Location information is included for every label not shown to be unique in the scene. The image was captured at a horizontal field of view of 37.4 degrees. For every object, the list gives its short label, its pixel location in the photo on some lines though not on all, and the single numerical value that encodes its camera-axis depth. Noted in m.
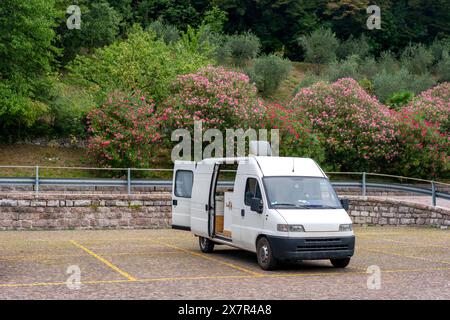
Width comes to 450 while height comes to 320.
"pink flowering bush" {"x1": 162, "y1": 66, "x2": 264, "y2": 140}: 32.91
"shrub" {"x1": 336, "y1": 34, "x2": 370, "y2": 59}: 71.00
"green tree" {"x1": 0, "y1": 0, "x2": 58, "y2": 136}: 33.44
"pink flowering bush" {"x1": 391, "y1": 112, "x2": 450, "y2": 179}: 35.25
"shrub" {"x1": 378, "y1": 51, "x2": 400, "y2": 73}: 65.50
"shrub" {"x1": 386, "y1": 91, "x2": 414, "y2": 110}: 44.97
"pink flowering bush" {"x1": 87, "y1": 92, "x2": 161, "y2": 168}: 31.53
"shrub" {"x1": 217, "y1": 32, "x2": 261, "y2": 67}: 66.50
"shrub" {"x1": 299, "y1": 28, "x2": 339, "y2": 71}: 70.00
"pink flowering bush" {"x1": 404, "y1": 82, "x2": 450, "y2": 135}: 38.12
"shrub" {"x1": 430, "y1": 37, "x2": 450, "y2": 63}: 70.25
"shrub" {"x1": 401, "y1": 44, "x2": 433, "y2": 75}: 67.50
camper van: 12.46
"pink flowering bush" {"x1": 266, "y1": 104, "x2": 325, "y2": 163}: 32.41
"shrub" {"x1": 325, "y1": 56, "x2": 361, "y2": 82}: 58.78
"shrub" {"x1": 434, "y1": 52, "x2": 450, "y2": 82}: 66.31
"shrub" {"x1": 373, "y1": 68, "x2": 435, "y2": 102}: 53.81
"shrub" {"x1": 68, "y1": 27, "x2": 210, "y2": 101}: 37.38
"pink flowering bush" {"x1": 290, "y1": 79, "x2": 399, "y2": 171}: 34.81
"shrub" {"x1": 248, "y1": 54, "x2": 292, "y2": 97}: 60.66
